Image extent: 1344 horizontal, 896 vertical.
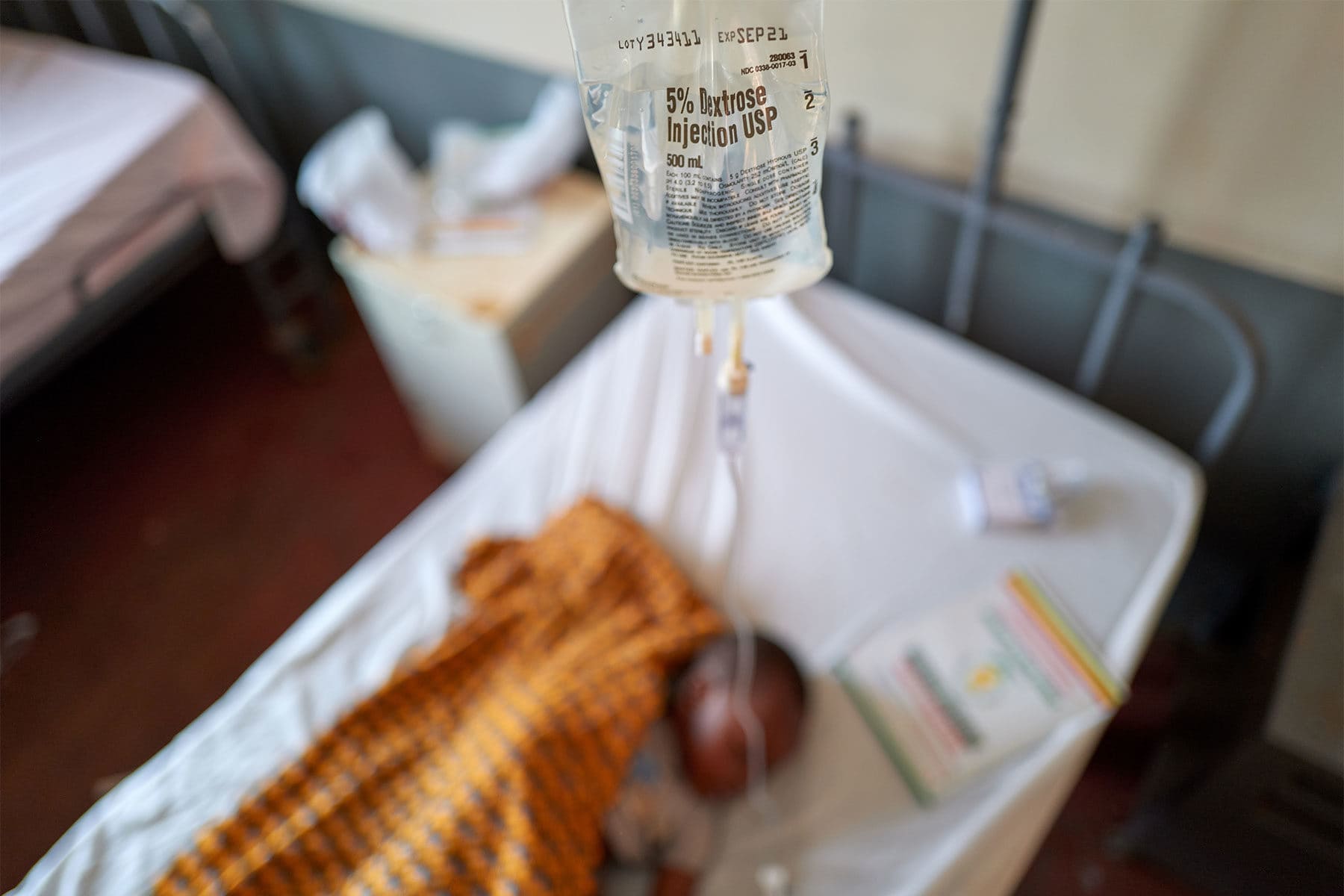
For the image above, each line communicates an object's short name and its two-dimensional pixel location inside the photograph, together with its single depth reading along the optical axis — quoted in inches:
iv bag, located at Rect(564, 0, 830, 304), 17.4
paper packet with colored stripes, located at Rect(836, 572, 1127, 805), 39.1
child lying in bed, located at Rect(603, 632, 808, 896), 37.1
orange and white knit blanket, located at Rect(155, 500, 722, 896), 32.8
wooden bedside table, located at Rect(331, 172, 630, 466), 56.8
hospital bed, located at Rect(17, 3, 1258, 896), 37.5
